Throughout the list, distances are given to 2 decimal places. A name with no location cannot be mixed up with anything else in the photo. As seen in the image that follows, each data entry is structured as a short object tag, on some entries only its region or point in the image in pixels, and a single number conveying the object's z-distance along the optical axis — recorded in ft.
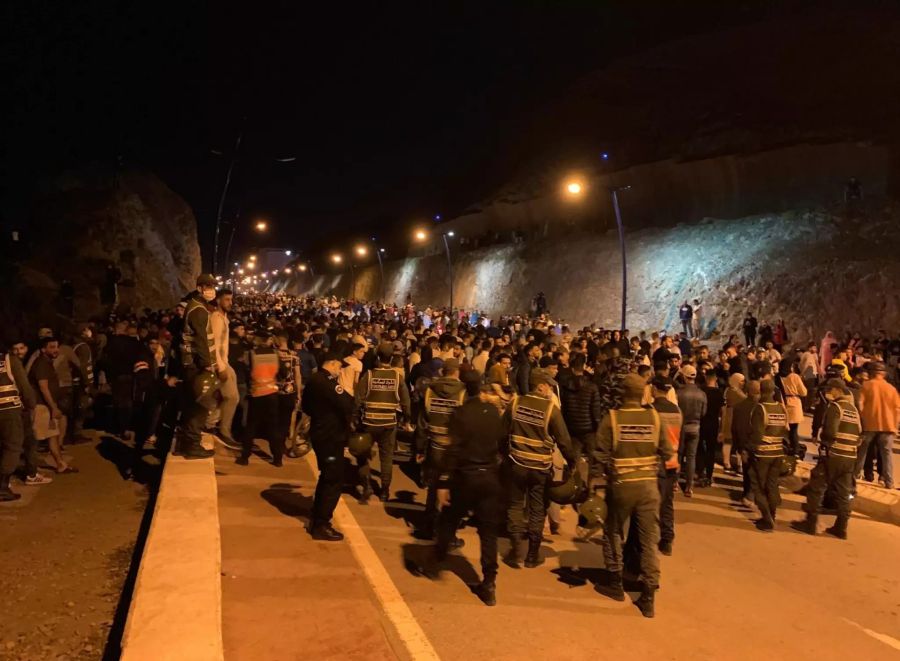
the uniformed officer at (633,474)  16.98
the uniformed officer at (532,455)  19.10
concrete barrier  11.73
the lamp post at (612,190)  69.36
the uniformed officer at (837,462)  23.68
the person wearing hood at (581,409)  26.12
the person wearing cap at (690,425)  28.25
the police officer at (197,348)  20.99
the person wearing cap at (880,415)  27.91
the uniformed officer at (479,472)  16.61
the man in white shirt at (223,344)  22.16
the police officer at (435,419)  21.79
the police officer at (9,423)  21.84
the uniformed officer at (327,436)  19.26
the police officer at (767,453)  24.21
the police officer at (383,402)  23.97
